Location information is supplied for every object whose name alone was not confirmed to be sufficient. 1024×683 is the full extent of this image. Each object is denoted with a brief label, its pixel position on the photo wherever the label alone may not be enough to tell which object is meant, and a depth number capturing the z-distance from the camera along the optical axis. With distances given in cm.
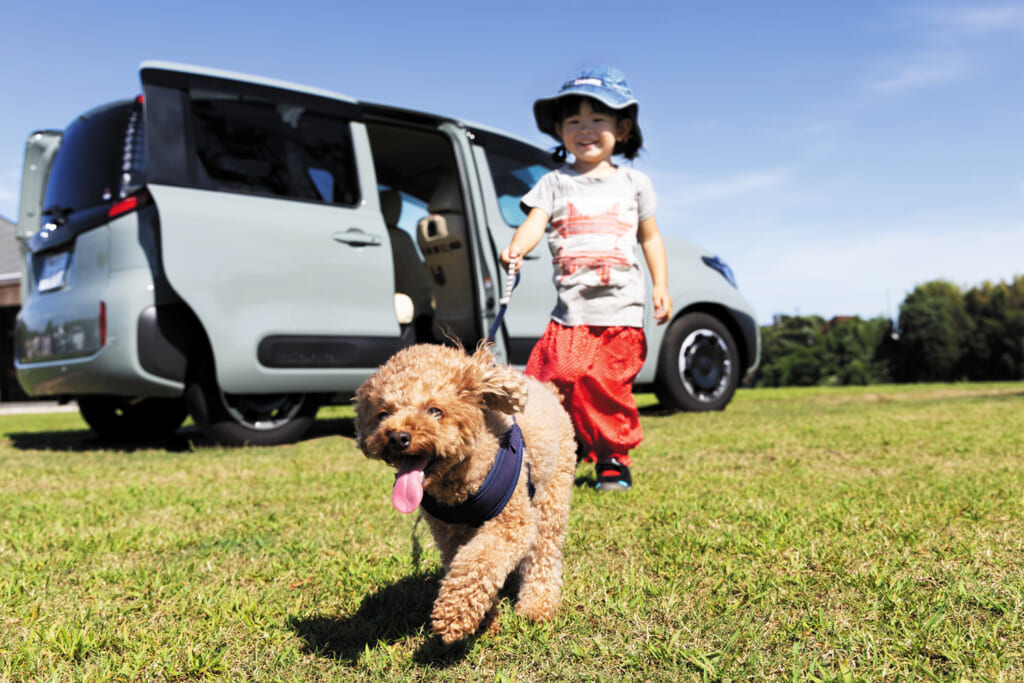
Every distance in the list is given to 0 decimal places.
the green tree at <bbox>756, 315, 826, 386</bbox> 5078
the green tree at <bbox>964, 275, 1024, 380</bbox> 3884
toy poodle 183
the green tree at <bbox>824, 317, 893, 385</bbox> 4862
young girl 347
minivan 502
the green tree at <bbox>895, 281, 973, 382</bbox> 4241
